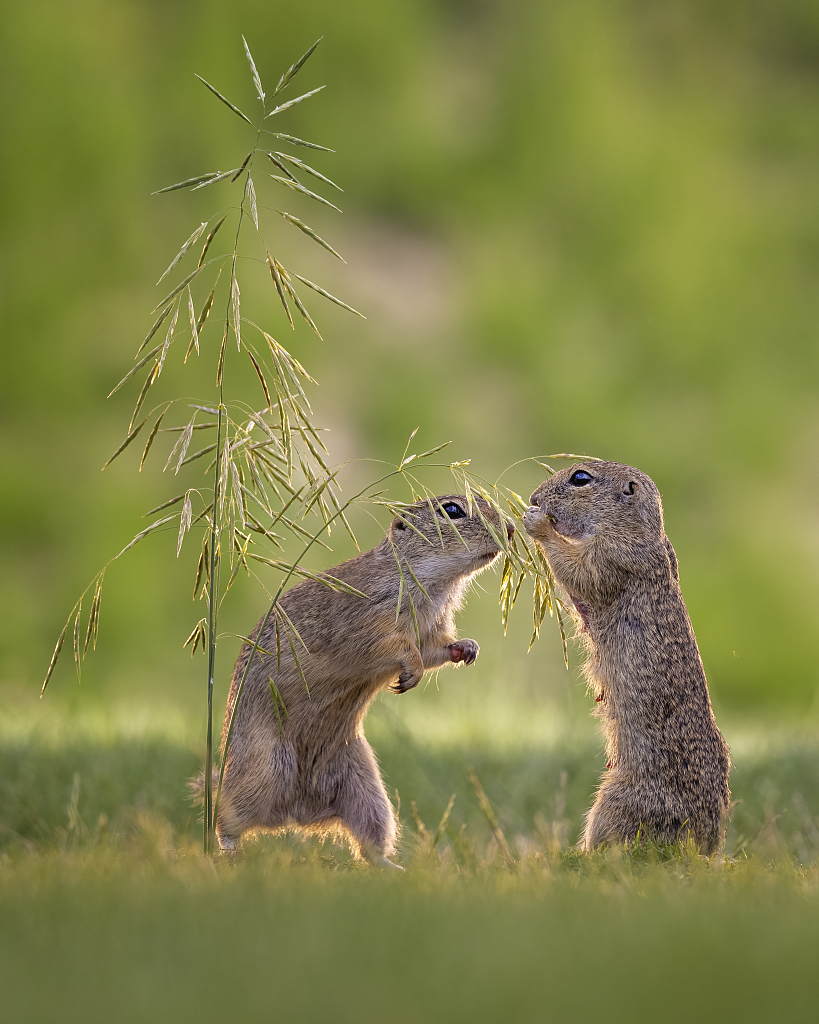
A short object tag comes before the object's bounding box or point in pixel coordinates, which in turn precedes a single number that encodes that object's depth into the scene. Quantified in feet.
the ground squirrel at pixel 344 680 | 28.22
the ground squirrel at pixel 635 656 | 27.14
